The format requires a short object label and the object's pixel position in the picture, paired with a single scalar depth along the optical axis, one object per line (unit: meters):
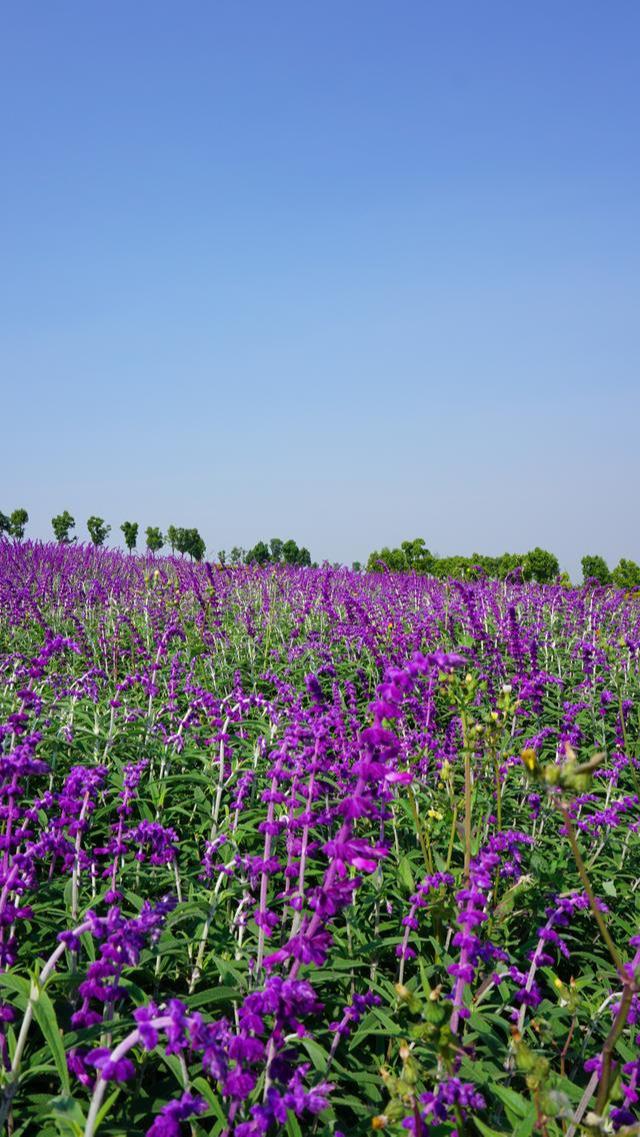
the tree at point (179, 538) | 38.38
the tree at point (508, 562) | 29.50
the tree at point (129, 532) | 41.56
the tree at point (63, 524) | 46.47
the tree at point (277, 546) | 44.69
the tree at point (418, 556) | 32.88
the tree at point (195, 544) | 38.06
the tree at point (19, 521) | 49.55
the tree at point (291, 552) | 44.08
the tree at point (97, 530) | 47.28
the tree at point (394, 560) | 33.03
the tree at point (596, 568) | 30.67
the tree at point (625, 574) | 30.09
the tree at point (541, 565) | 30.30
